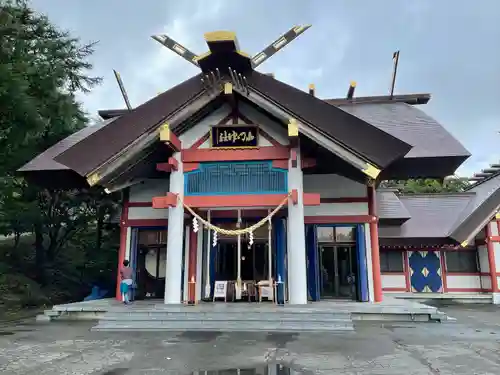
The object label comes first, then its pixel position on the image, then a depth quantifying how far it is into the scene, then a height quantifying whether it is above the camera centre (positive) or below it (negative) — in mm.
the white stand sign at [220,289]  11281 -719
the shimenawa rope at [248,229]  9617 +950
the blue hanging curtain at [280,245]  11336 +536
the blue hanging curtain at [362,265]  11133 -59
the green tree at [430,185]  35000 +7187
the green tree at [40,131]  11414 +4382
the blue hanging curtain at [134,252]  12273 +383
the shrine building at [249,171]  9641 +2496
